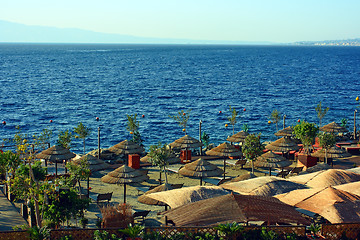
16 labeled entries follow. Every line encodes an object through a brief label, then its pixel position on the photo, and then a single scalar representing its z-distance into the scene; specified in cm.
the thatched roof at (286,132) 3694
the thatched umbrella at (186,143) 3109
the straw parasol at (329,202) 1697
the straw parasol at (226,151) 2848
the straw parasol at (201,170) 2383
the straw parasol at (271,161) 2658
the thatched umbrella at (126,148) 2956
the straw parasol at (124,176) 2248
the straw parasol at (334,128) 3666
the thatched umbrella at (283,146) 3076
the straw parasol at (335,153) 2904
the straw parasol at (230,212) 1579
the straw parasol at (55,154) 2719
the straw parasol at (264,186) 2053
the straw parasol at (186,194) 1850
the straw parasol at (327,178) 2128
